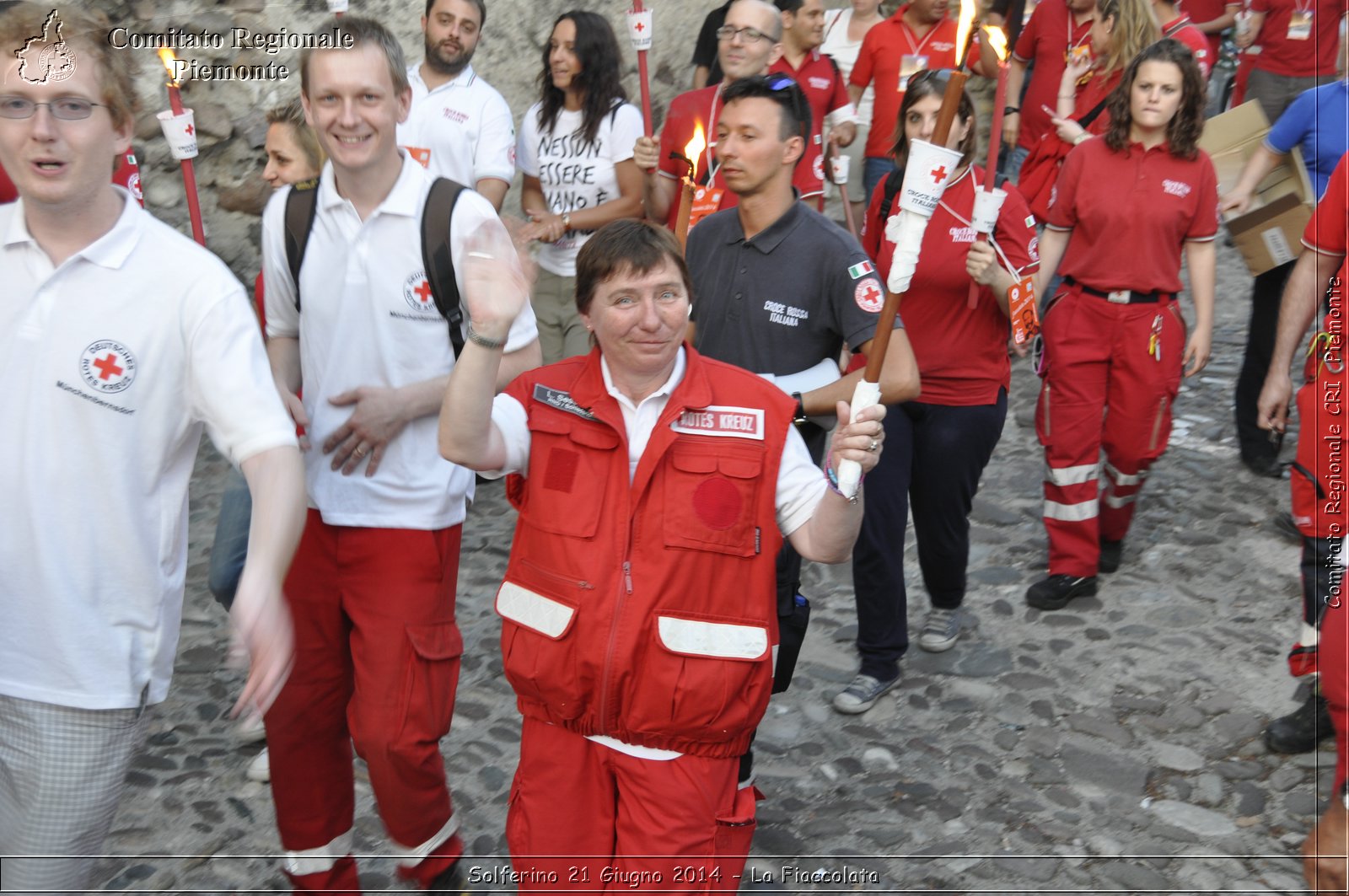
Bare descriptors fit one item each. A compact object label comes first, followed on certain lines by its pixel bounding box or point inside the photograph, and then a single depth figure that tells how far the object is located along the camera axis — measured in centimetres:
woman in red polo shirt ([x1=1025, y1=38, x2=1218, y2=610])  565
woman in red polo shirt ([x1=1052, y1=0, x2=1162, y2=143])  650
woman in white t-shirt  657
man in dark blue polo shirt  410
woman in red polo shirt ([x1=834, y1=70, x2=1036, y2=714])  501
